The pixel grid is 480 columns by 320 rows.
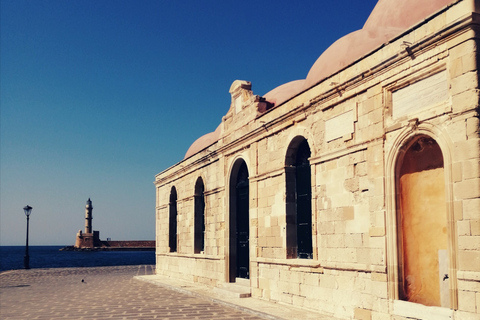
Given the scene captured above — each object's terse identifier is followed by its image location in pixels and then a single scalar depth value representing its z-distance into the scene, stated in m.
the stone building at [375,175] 7.05
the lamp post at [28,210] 29.05
